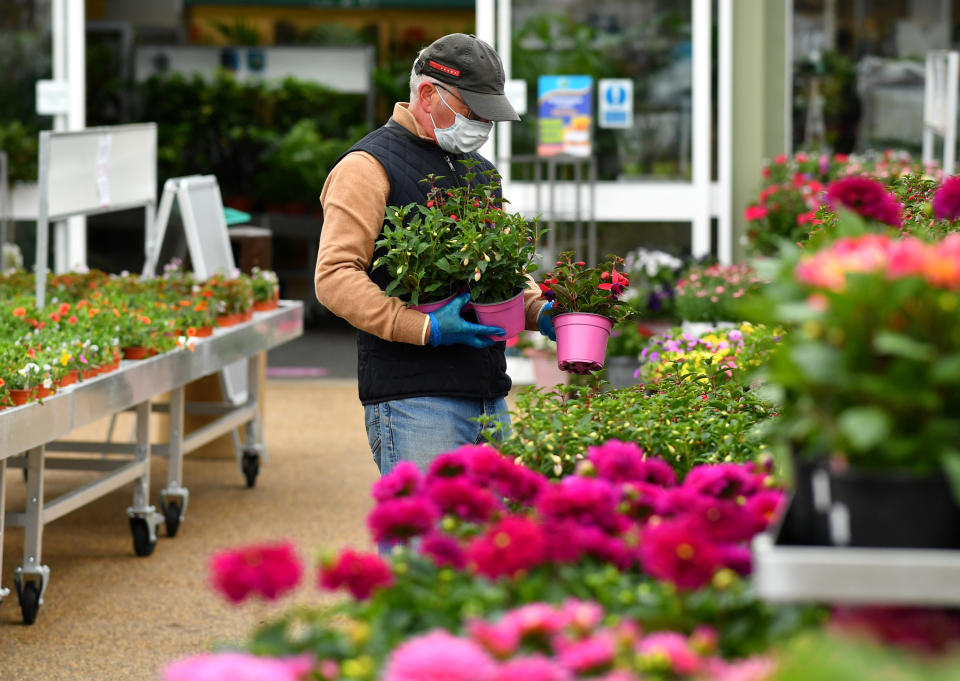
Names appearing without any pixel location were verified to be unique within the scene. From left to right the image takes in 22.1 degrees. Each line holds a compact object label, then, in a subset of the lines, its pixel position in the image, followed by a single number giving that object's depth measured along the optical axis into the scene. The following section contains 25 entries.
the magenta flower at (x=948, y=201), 4.86
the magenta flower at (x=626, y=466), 5.01
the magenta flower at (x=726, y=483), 4.92
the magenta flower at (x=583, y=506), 4.63
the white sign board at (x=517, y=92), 11.72
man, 5.99
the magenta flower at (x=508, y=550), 4.21
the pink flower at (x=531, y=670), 3.55
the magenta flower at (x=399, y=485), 4.86
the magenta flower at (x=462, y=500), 4.74
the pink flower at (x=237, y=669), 3.52
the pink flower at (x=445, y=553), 4.55
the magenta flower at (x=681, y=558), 3.94
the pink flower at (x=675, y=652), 3.61
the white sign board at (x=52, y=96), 11.84
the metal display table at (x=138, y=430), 7.08
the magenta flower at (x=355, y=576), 4.28
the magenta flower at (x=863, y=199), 4.69
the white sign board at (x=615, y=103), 11.93
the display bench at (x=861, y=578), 3.61
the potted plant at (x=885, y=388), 3.64
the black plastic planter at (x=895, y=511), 3.71
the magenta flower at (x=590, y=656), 3.66
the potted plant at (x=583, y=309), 6.13
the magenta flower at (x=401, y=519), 4.54
